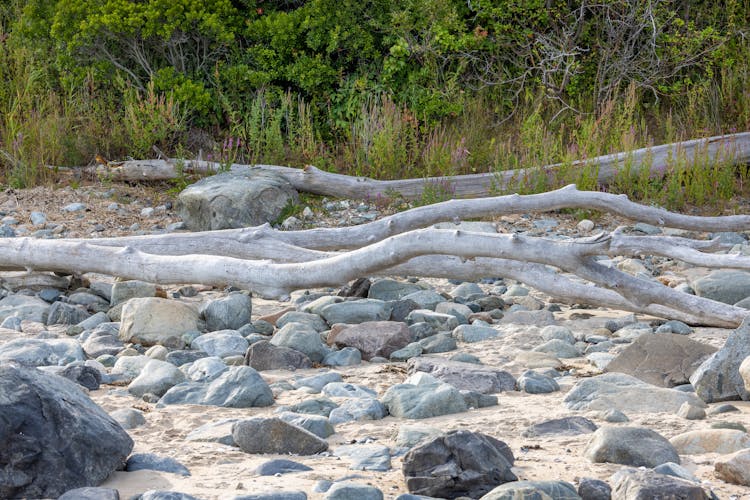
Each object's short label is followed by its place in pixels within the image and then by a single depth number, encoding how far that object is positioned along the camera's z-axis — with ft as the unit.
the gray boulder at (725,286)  32.37
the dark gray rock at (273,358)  24.77
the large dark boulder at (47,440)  14.49
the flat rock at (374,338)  26.12
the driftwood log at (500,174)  53.06
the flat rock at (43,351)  24.49
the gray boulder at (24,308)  31.01
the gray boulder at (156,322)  27.48
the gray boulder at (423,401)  19.95
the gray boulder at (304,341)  25.84
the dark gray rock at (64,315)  30.78
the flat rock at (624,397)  19.98
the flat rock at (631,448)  16.28
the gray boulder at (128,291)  33.22
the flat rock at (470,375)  22.17
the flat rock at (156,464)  16.22
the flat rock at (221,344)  26.25
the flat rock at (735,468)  15.19
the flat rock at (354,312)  30.12
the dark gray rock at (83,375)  22.40
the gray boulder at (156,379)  21.94
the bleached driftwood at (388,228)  35.46
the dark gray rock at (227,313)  29.73
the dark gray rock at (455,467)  14.82
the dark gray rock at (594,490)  14.51
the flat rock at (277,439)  17.30
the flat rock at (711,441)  16.98
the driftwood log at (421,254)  26.37
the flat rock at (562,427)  18.37
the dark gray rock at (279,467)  16.05
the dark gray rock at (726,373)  20.54
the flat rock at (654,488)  13.58
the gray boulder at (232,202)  49.55
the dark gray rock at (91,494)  14.10
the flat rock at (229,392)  20.90
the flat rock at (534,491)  14.01
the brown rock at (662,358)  22.62
